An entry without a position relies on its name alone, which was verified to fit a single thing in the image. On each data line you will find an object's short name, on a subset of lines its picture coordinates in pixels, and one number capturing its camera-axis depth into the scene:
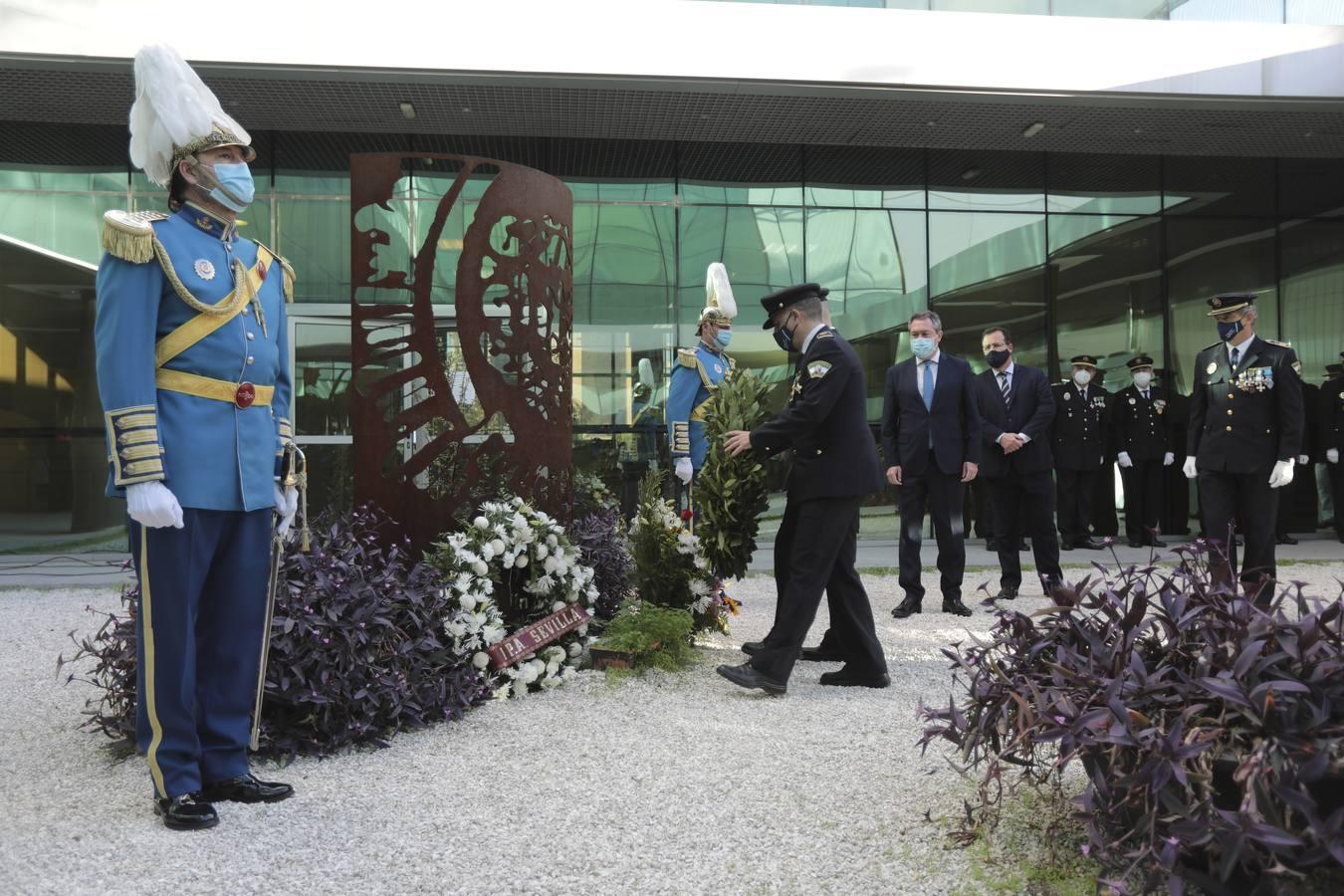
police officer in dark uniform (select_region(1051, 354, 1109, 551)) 11.03
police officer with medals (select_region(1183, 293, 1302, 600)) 6.01
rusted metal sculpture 4.93
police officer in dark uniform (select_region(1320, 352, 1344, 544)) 11.83
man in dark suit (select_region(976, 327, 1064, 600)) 7.47
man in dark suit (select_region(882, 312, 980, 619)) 7.10
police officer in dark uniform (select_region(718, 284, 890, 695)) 4.59
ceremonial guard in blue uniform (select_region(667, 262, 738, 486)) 6.88
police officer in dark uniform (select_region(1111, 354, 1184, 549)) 11.81
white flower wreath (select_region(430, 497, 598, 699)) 4.55
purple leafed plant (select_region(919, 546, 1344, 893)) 2.04
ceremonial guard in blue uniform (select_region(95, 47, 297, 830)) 2.93
